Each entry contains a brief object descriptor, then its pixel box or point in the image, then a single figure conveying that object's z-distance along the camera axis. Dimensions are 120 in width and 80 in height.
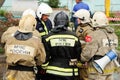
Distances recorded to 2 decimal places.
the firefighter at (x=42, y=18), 4.81
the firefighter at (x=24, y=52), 3.90
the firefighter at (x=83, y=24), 4.63
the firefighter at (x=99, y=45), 4.16
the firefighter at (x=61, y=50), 4.01
